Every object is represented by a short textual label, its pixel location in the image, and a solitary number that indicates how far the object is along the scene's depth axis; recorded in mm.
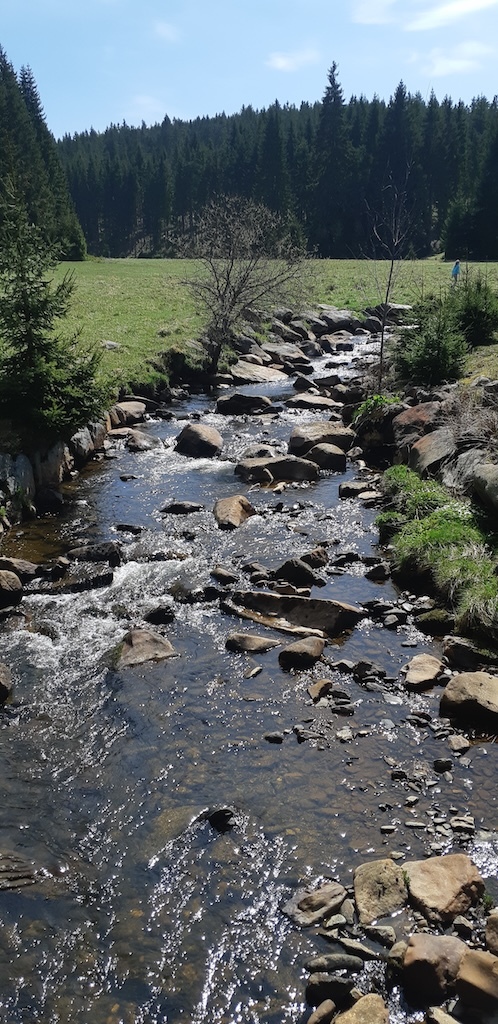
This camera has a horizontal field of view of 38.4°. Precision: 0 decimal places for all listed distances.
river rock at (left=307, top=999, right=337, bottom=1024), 5480
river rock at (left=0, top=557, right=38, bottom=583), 13336
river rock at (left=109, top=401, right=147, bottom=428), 24422
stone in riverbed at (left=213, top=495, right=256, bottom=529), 16078
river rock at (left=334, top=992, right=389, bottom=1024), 5367
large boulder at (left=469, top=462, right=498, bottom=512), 12883
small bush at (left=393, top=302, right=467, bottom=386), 23172
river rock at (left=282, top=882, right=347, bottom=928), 6422
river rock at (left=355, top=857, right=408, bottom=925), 6398
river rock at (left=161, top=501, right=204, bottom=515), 17109
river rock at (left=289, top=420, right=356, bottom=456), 21078
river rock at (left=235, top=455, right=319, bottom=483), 19395
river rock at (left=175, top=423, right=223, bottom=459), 21734
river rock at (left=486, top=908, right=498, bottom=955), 5883
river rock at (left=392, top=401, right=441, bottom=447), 18641
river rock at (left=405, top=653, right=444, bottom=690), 9820
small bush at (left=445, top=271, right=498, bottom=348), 27359
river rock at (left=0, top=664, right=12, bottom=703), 9773
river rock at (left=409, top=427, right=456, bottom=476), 16344
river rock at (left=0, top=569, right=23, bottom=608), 12453
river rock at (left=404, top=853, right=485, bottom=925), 6332
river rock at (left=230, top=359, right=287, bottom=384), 32688
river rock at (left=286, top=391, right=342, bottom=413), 26859
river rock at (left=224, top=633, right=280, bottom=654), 11125
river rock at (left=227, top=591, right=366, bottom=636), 11594
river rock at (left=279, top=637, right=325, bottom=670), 10625
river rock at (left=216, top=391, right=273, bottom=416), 26719
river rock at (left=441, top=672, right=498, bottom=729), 8961
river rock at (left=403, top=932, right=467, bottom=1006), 5621
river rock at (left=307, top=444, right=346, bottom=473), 20219
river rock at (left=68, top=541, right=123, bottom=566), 14250
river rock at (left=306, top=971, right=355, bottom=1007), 5668
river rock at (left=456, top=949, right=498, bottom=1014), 5371
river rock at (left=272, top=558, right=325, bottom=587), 13164
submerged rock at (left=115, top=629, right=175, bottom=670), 10766
